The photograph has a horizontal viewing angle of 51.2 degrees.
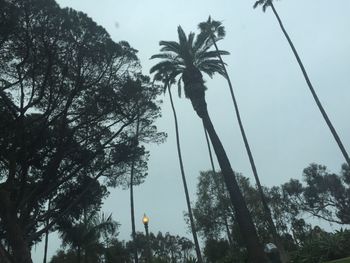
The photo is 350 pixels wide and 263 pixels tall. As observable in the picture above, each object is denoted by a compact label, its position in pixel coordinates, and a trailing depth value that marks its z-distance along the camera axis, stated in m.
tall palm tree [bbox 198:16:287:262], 22.25
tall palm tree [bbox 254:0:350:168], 22.46
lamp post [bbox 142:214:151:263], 18.09
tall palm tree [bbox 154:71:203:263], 26.84
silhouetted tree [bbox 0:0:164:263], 17.86
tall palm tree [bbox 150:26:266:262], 17.44
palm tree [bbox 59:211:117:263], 30.27
